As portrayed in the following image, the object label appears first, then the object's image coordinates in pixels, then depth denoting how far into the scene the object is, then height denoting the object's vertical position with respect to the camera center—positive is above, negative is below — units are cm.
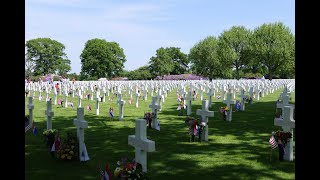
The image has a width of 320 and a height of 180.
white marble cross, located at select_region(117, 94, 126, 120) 1439 -98
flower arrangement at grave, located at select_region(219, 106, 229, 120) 1347 -98
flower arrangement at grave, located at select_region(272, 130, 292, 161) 730 -114
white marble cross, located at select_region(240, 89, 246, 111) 1740 -81
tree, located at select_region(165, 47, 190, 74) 10719 +904
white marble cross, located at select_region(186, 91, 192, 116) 1592 -82
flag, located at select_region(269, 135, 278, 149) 731 -121
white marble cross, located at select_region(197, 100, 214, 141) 978 -77
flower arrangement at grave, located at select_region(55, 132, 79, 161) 766 -149
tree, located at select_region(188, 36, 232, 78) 7425 +624
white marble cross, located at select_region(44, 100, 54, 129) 1024 -86
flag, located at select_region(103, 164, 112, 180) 502 -135
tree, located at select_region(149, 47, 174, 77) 9581 +644
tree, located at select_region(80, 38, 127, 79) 8831 +741
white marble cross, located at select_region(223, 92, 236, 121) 1364 -65
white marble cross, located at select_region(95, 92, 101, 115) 1659 -78
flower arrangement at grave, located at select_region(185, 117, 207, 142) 945 -117
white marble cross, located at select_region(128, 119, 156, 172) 599 -103
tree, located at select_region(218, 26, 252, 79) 6794 +863
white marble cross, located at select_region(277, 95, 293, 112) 1129 -45
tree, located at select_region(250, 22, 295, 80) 5659 +704
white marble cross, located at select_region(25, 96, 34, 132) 1165 -98
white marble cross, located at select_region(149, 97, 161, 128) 1196 -78
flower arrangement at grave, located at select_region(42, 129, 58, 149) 835 -127
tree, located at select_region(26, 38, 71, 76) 8950 +809
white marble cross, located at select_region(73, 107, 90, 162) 764 -106
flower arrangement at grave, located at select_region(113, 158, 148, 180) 483 -129
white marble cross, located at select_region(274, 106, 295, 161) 752 -84
